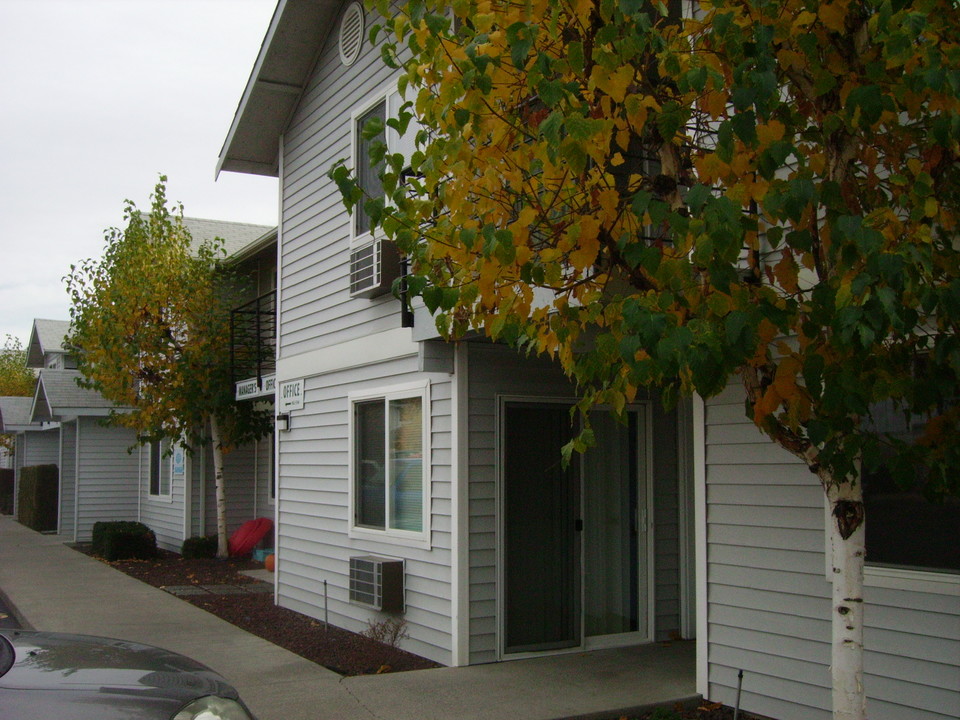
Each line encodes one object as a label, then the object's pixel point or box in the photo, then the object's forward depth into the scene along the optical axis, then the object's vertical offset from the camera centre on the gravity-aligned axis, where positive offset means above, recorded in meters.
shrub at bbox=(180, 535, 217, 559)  17.84 -2.39
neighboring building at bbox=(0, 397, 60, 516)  29.64 -0.55
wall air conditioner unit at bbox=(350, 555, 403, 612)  9.27 -1.60
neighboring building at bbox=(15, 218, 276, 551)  19.03 -1.08
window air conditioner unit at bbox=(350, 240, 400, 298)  9.53 +1.47
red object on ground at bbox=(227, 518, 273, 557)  17.58 -2.16
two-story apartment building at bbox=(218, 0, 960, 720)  6.05 -0.71
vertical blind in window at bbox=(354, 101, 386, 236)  10.44 +2.64
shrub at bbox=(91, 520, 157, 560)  17.98 -2.32
